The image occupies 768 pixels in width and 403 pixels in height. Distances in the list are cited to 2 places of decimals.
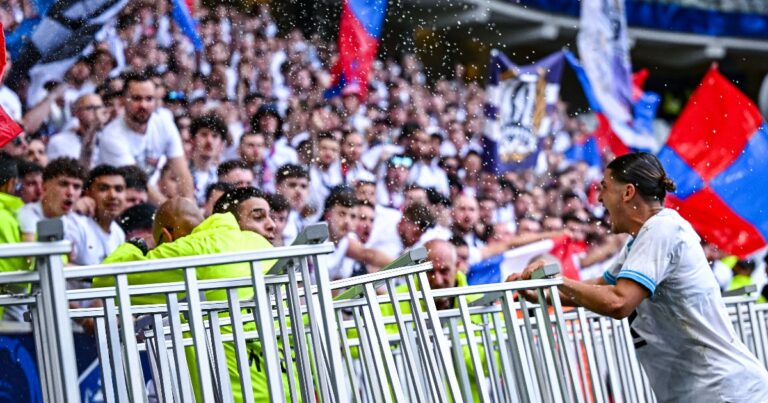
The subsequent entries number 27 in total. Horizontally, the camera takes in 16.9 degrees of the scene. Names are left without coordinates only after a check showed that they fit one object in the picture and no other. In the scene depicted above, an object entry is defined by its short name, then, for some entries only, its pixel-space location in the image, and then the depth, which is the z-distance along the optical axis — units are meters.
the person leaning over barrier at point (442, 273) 13.64
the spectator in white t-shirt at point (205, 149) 16.04
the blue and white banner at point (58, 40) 15.67
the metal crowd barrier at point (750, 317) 12.47
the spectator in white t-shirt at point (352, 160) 18.14
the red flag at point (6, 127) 11.27
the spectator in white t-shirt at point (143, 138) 15.63
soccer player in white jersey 9.23
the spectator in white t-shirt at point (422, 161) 19.94
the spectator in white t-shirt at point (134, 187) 14.64
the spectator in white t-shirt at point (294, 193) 16.30
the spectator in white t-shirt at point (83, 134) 15.29
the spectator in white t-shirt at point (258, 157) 16.56
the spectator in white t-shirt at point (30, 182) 14.08
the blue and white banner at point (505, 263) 18.24
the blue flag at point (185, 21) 17.87
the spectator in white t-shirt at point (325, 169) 17.21
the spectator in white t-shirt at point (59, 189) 14.03
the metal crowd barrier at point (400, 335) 7.79
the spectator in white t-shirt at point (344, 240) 16.59
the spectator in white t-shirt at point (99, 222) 14.24
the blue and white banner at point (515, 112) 23.81
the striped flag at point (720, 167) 18.76
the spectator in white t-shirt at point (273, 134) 17.36
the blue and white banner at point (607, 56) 26.37
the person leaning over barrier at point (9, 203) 13.09
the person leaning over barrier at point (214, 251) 10.28
